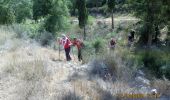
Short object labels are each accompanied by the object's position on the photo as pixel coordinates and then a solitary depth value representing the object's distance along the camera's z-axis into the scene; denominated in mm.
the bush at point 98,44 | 28078
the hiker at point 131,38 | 31269
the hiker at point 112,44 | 23322
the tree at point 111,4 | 55969
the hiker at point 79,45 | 20453
